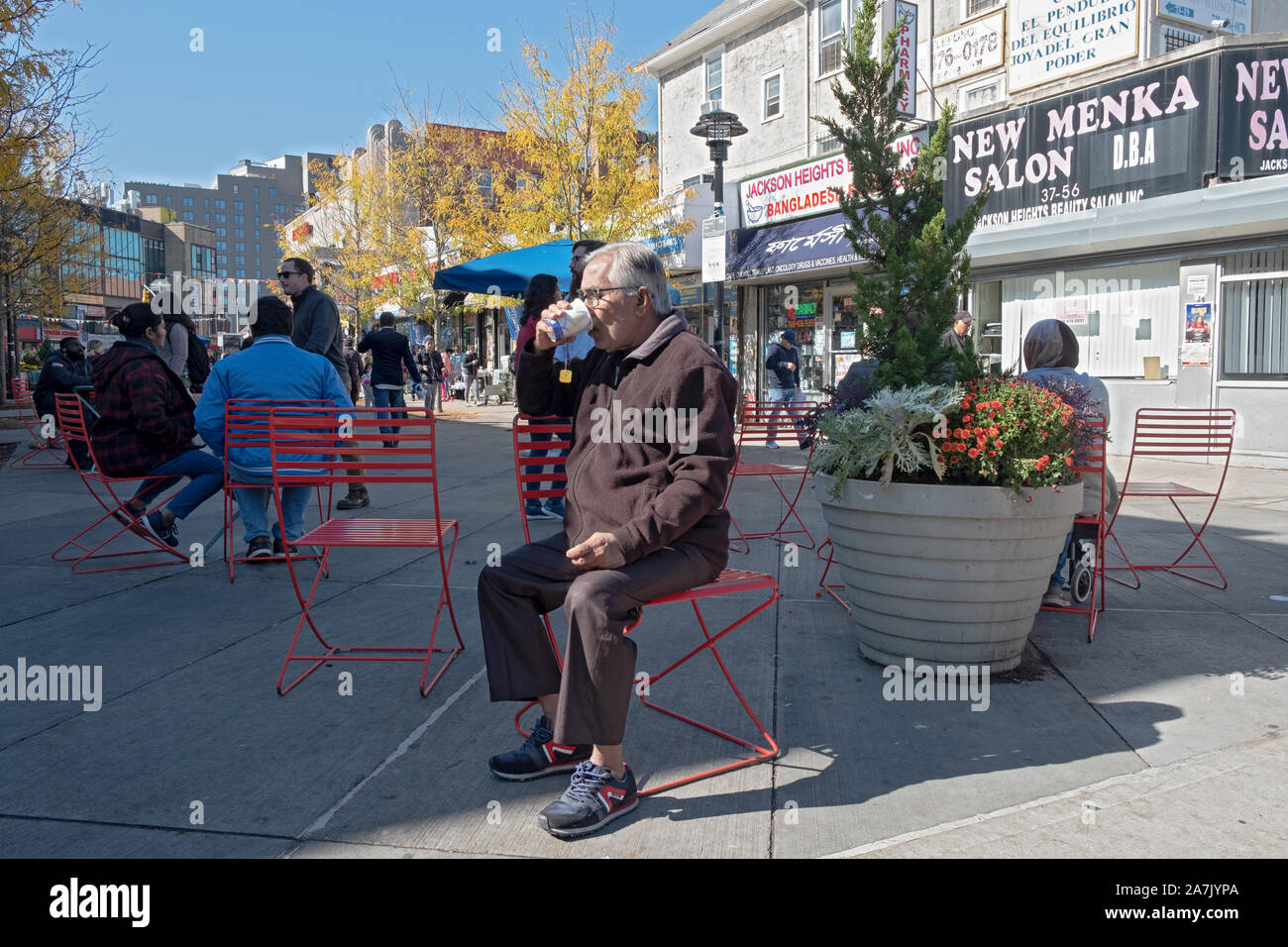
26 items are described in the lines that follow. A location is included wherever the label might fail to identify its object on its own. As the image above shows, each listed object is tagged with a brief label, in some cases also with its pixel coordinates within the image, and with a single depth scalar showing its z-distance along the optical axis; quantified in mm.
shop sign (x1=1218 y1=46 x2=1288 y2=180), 11547
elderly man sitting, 2639
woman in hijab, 4703
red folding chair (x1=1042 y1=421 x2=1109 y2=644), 4105
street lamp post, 12688
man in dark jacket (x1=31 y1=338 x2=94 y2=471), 11484
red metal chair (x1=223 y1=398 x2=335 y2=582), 5104
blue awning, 10562
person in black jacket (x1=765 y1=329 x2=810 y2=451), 13586
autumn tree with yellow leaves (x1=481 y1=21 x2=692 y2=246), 17688
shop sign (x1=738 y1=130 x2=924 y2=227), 17484
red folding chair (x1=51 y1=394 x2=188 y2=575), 5750
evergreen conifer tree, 4258
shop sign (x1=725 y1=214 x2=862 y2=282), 16984
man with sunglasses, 7182
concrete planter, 3523
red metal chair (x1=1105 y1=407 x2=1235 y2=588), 5254
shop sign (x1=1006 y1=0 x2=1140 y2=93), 14312
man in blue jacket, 5465
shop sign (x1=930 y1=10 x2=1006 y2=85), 16109
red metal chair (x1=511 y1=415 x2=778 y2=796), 3025
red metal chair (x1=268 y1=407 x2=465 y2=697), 3690
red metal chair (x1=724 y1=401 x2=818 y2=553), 6227
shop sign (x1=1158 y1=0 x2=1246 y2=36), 14156
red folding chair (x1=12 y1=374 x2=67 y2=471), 11008
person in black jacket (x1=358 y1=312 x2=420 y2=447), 9766
